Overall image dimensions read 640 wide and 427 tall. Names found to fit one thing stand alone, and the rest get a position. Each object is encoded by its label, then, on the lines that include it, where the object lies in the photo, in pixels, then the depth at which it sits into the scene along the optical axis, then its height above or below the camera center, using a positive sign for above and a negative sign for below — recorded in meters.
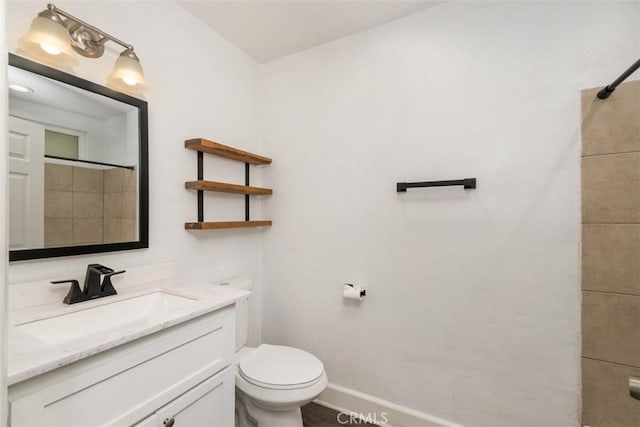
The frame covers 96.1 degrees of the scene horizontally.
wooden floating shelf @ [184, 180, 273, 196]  1.59 +0.15
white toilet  1.33 -0.80
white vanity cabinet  0.69 -0.50
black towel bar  1.49 +0.16
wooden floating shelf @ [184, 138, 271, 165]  1.59 +0.38
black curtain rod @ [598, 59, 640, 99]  0.94 +0.51
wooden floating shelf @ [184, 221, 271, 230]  1.59 -0.07
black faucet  1.09 -0.29
